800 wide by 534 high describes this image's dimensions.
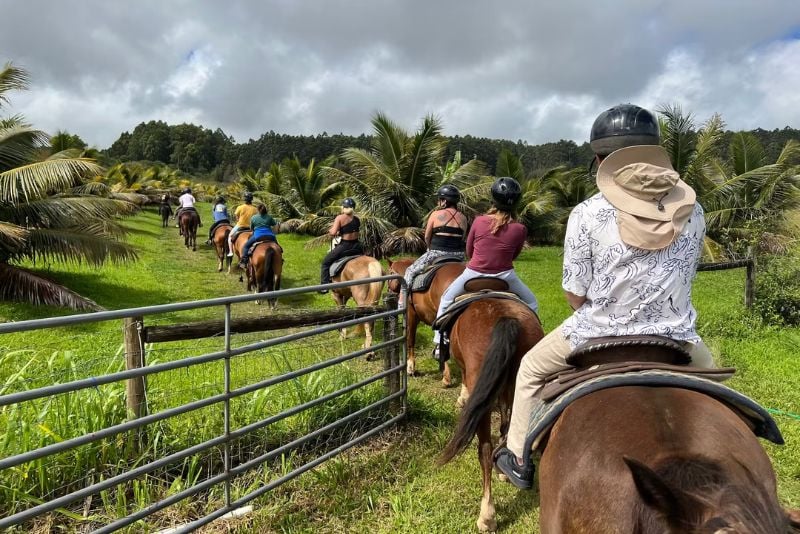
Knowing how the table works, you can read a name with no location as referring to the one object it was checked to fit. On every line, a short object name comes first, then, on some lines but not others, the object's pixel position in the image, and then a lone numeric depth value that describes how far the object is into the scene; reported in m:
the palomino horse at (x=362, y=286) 8.16
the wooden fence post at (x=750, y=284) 8.75
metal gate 3.01
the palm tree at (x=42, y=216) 9.62
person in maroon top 4.87
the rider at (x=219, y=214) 16.89
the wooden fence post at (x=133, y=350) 3.36
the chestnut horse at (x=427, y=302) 6.12
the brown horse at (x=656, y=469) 1.43
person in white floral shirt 2.20
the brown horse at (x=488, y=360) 3.46
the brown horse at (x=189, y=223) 19.77
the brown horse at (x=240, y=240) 13.16
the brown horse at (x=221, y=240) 15.78
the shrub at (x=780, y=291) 8.58
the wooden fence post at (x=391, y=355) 4.87
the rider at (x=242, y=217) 13.82
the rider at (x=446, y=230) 6.58
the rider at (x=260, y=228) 11.23
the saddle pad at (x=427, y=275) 6.43
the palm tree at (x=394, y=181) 17.61
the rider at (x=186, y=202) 20.34
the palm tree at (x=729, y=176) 17.31
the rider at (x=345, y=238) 9.10
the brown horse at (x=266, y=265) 10.78
